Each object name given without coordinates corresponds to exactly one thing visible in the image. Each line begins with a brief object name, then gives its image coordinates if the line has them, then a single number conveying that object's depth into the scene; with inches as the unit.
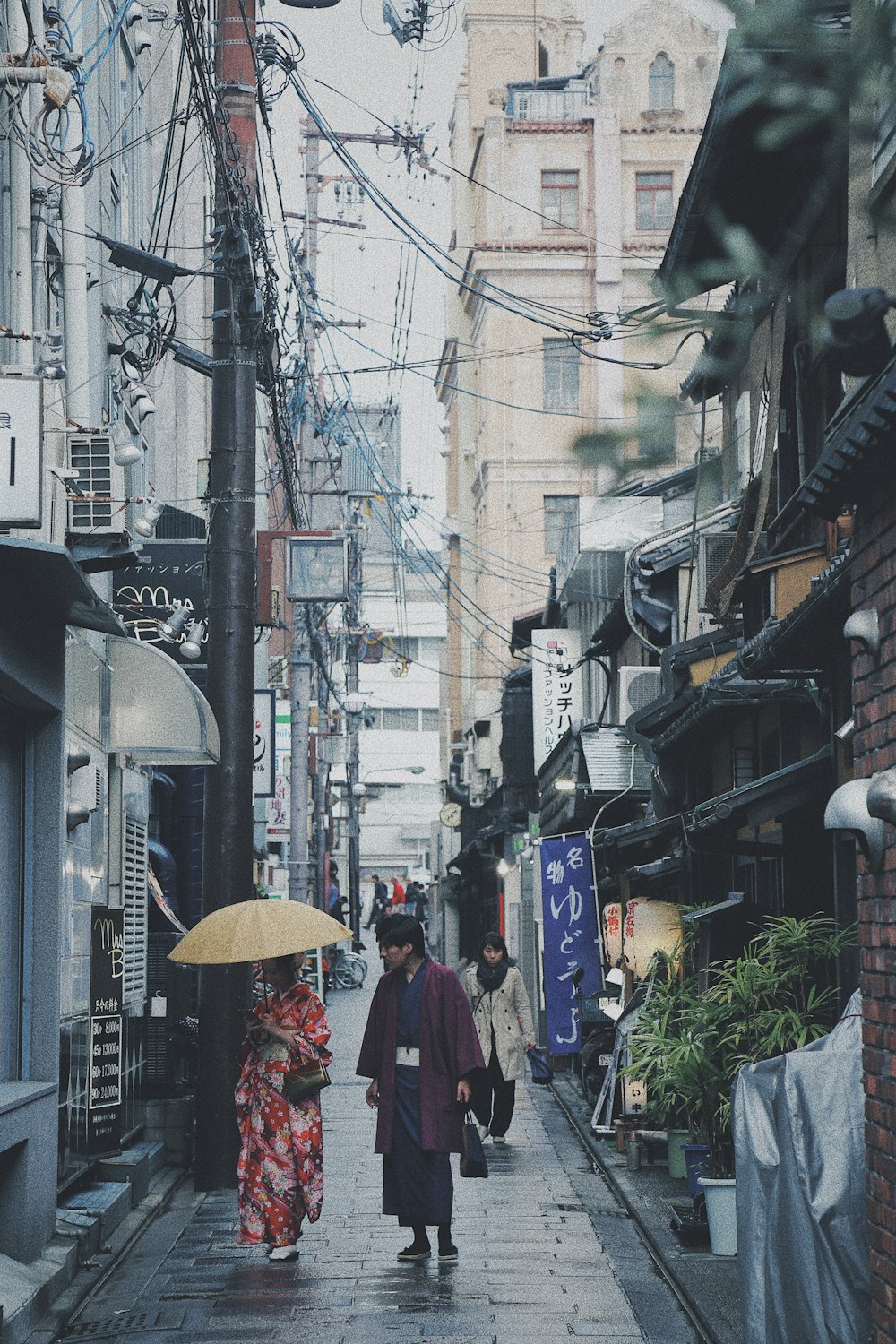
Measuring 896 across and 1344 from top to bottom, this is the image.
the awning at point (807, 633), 345.1
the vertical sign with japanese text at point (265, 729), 1111.0
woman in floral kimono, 446.3
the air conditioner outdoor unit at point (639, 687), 903.1
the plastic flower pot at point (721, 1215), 439.5
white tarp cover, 282.7
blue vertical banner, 846.5
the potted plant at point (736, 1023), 433.1
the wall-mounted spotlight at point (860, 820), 276.8
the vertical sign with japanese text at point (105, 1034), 520.7
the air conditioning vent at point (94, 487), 482.6
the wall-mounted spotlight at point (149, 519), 594.8
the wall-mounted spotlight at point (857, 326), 227.1
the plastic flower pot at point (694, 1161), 491.8
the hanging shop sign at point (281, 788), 1545.3
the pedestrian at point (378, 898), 2539.4
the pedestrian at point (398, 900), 2335.1
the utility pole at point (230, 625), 573.6
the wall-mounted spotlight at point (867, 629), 280.5
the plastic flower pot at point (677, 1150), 568.7
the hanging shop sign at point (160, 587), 711.1
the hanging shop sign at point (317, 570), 764.6
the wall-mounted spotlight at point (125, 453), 481.7
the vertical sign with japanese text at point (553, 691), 1257.4
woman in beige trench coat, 707.4
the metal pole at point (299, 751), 1198.9
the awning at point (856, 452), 243.9
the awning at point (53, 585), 365.1
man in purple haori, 447.8
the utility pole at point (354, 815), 2448.3
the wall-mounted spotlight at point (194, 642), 669.9
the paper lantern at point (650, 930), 663.8
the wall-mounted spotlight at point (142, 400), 628.2
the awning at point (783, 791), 458.6
